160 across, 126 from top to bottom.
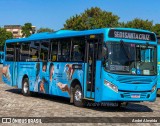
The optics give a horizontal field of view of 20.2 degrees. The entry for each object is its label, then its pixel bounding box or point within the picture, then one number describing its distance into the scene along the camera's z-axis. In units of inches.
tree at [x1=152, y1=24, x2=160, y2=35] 3656.5
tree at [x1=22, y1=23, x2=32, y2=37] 5338.1
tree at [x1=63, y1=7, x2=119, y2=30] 3064.2
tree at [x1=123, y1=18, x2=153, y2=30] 3351.4
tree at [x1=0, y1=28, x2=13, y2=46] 5398.6
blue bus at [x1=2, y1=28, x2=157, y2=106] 603.5
